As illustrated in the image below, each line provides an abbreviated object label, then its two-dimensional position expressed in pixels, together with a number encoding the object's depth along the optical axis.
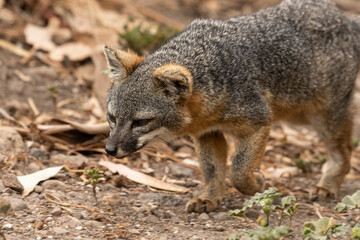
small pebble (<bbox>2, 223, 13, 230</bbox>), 10.67
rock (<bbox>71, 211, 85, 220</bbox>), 11.69
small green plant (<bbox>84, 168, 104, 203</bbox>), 11.41
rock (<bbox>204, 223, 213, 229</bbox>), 12.27
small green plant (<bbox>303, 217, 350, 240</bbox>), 9.30
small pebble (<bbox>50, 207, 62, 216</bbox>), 11.55
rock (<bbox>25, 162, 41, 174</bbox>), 14.07
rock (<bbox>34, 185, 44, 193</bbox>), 12.70
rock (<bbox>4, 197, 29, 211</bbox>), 11.55
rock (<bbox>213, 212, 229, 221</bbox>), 12.85
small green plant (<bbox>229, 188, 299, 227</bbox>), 9.98
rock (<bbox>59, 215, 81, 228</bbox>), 11.17
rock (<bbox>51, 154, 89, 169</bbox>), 14.70
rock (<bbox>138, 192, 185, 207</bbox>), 13.62
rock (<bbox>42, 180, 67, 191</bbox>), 13.13
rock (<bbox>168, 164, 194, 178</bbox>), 15.94
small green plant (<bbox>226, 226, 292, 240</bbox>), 8.84
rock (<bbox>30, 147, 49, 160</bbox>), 15.05
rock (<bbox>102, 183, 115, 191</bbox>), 13.74
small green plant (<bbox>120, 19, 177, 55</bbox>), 20.19
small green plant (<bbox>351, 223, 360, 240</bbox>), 9.44
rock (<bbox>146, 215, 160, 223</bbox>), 12.28
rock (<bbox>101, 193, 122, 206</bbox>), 12.73
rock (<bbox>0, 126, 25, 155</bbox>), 14.48
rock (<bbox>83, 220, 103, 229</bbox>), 11.27
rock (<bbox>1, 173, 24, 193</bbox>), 12.48
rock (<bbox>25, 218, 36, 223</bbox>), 11.12
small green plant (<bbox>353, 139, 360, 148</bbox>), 18.31
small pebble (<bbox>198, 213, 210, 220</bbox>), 12.98
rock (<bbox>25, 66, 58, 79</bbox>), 20.39
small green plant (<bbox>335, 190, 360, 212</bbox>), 9.99
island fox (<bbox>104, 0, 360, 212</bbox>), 12.18
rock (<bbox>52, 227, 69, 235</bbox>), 10.75
